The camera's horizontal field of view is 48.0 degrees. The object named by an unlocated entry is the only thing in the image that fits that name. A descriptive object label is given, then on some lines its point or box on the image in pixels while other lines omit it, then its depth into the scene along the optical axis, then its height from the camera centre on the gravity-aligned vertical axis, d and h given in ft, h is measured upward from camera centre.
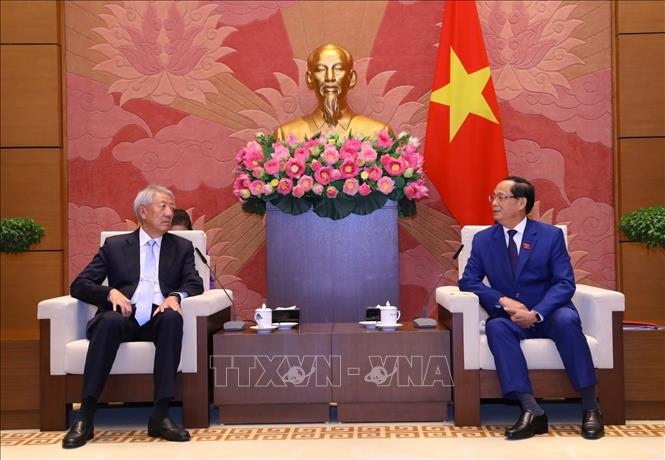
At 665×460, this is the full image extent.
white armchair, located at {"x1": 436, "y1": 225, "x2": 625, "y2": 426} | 10.69 -1.86
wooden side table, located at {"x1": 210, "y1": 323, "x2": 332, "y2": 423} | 11.02 -2.00
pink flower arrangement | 12.62 +1.04
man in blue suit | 10.30 -0.98
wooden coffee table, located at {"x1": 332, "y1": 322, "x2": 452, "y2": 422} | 11.02 -2.02
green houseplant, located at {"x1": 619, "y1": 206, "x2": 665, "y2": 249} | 12.15 +0.08
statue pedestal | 13.42 -0.47
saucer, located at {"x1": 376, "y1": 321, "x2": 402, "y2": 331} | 11.37 -1.42
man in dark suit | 10.32 -0.94
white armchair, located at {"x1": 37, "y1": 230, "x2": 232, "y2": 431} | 10.83 -1.98
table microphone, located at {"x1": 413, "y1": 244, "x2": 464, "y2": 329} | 11.41 -1.38
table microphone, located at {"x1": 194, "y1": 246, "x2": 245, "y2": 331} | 11.39 -1.40
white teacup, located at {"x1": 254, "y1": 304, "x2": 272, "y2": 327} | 11.41 -1.28
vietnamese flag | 15.47 +2.19
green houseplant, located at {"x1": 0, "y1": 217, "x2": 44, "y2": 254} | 12.44 +0.03
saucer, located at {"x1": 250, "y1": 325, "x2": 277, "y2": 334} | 11.29 -1.44
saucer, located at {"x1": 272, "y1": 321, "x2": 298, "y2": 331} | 11.55 -1.43
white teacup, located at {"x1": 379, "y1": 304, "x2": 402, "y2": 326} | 11.41 -1.26
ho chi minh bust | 15.02 +2.74
